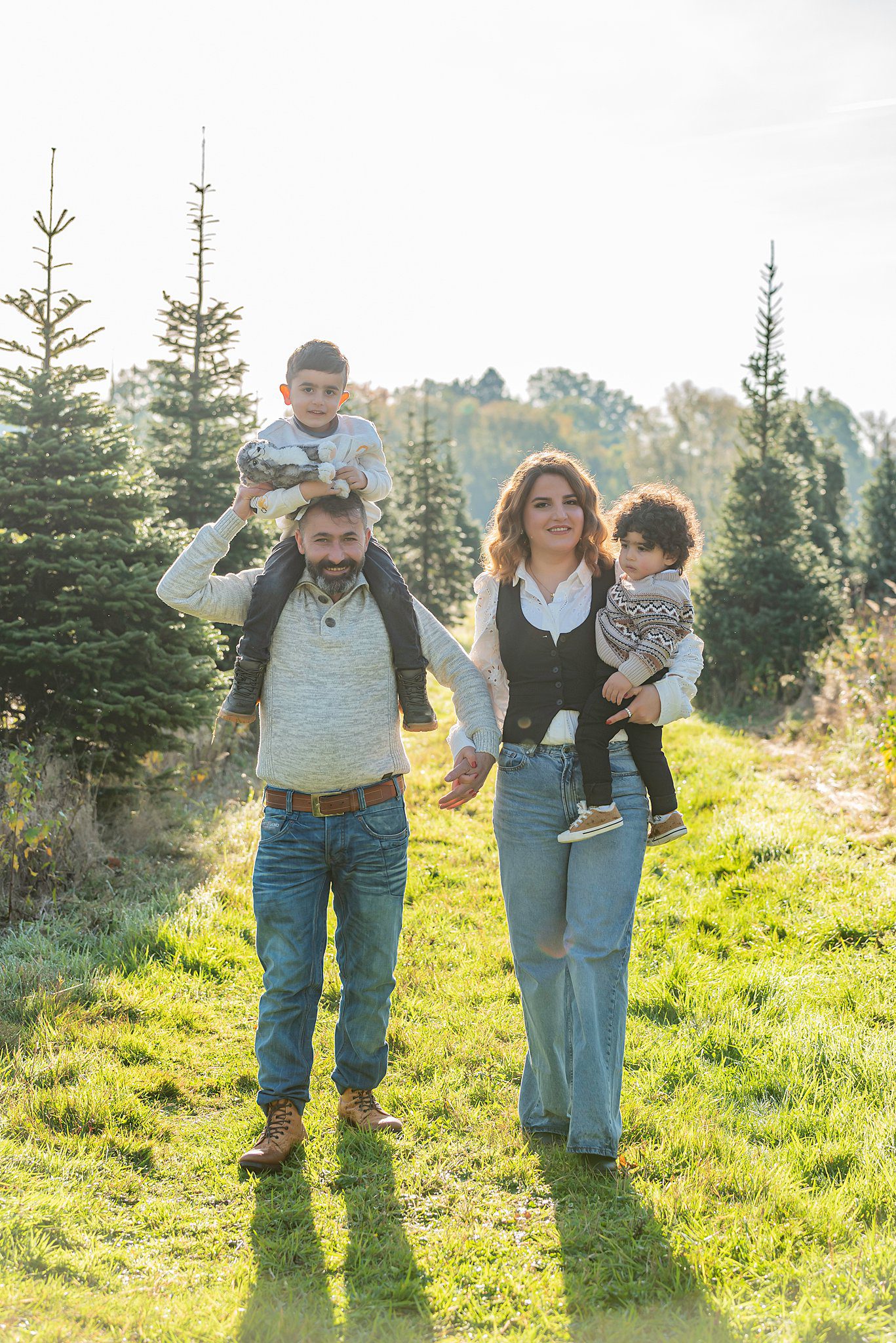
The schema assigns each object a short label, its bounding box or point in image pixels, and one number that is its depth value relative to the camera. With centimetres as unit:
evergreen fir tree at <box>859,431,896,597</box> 1989
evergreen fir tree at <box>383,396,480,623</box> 2058
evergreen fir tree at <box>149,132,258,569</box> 1054
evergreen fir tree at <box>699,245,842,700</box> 1308
